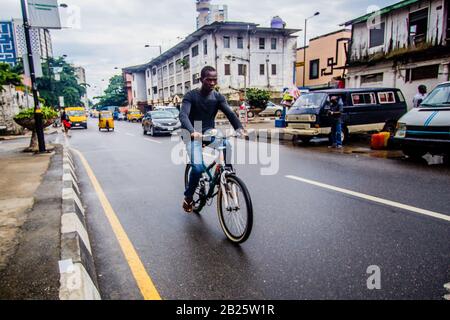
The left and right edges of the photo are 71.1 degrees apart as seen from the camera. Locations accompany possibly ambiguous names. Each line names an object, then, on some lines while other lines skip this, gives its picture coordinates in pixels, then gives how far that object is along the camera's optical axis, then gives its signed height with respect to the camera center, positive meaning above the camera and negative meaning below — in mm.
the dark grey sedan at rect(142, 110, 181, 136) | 19031 -748
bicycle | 3590 -1089
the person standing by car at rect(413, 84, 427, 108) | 12050 +288
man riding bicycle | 4105 -68
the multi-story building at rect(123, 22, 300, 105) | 40125 +7067
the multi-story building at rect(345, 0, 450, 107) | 16562 +3335
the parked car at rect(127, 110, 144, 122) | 48719 -727
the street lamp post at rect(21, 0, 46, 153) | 9811 +913
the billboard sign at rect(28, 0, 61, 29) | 9508 +3025
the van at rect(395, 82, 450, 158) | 7410 -572
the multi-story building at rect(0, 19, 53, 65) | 33906 +7707
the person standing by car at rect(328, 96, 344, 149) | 11359 -513
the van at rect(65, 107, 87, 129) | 31219 -406
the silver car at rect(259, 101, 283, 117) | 37188 -402
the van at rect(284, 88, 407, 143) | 12219 -256
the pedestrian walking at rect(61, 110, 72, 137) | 22344 -691
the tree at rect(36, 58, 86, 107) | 49188 +4488
